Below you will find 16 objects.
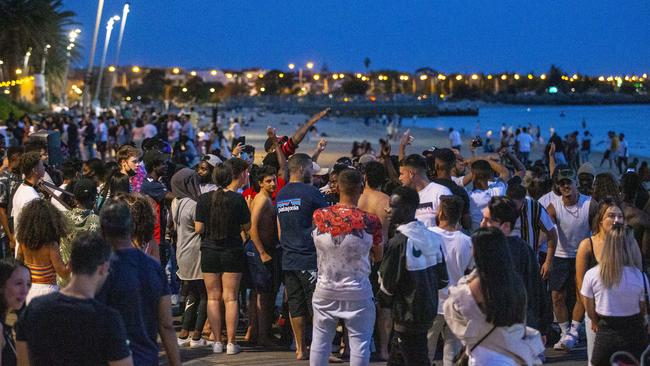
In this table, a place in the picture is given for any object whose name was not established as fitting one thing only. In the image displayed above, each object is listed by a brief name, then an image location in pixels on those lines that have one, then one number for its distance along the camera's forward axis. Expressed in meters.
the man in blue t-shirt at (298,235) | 8.42
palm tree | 55.75
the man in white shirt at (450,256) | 6.89
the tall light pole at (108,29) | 53.71
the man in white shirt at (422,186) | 7.97
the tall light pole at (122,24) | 50.35
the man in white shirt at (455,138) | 39.90
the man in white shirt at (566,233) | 9.35
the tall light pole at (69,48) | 64.69
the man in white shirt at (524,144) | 33.13
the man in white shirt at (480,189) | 9.05
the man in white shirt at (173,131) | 30.70
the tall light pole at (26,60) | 59.23
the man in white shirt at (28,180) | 8.83
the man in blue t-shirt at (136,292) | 5.28
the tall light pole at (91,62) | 44.02
